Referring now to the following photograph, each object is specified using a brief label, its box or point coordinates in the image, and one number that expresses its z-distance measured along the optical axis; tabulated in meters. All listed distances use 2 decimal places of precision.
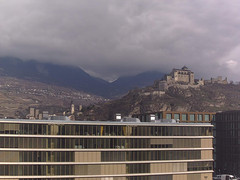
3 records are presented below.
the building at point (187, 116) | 152.25
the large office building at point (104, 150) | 82.38
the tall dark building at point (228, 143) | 156.75
